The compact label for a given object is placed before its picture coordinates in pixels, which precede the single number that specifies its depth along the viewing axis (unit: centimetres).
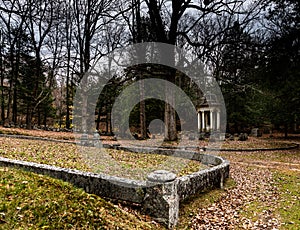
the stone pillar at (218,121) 2816
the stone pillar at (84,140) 1378
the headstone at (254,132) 2856
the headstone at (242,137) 2264
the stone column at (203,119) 2890
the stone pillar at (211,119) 2788
